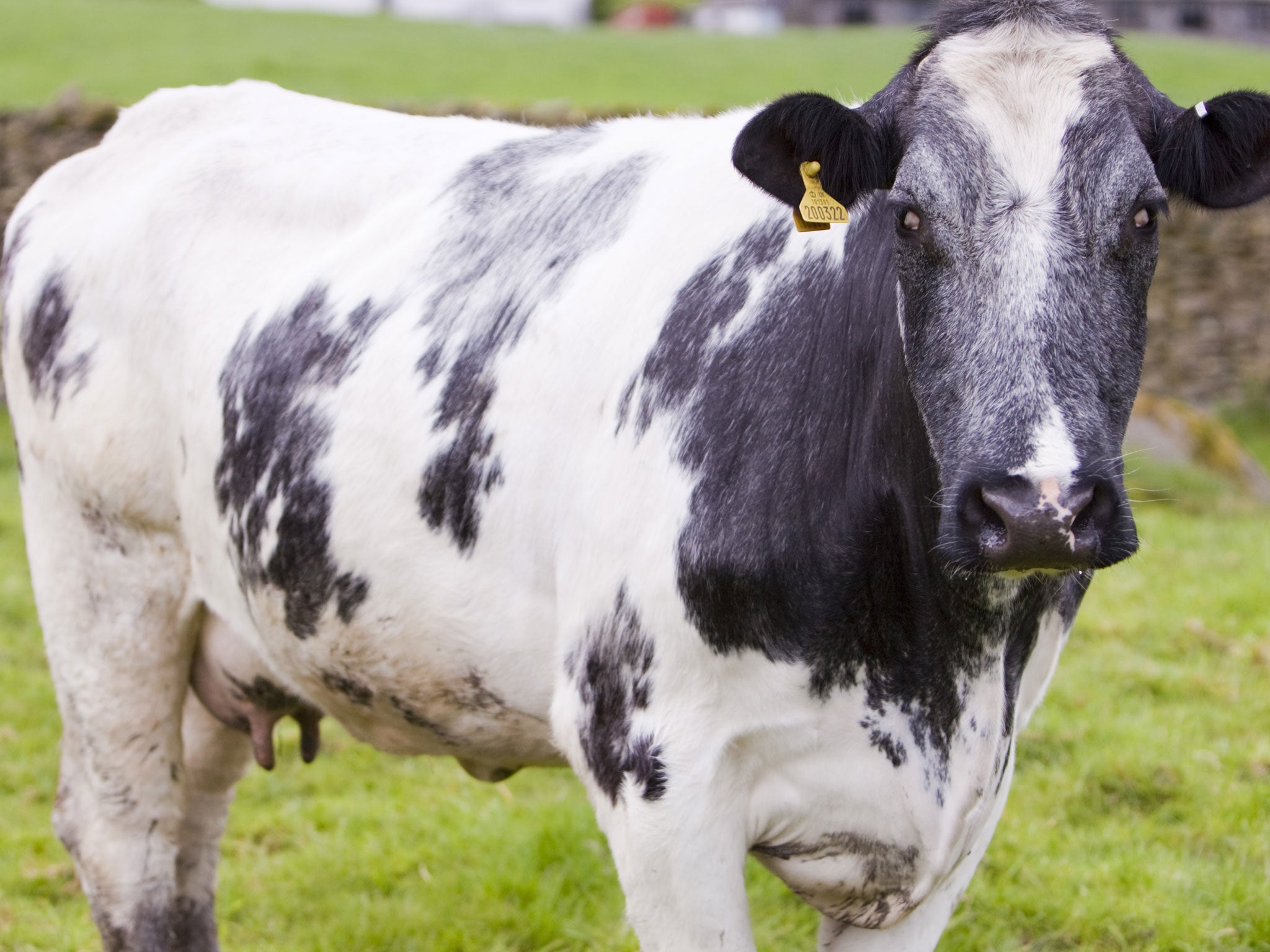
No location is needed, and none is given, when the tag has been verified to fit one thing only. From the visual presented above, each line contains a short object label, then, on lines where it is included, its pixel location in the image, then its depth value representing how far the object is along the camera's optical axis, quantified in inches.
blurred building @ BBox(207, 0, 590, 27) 2333.9
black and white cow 84.7
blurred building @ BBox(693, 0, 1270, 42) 1985.7
